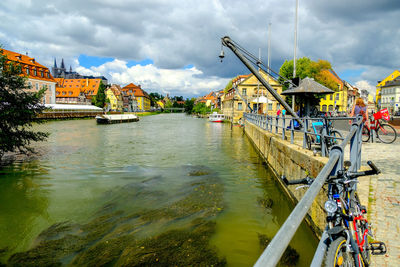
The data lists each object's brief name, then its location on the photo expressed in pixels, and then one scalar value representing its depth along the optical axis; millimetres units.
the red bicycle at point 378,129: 10719
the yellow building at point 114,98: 120125
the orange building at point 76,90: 94688
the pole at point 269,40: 35056
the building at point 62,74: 183375
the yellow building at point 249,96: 55406
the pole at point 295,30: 19875
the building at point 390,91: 72562
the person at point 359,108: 9758
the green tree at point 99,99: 91625
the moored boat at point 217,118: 59262
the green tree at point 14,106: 11625
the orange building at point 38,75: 60969
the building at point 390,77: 88475
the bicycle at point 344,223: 1974
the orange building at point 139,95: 155225
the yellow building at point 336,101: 72938
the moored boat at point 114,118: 52000
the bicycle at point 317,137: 7605
